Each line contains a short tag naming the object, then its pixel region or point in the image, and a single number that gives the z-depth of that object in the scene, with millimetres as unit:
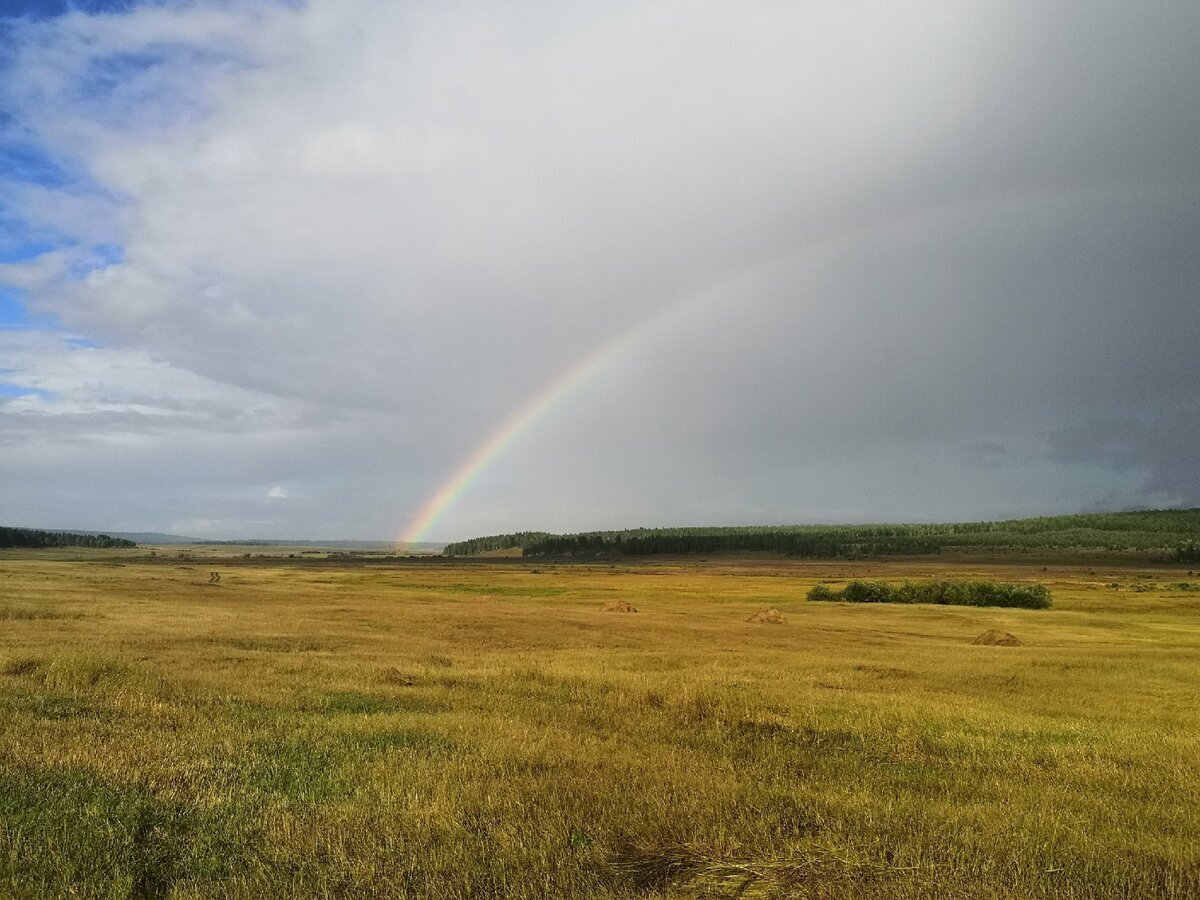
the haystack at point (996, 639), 35478
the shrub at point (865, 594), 79062
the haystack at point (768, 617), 48581
